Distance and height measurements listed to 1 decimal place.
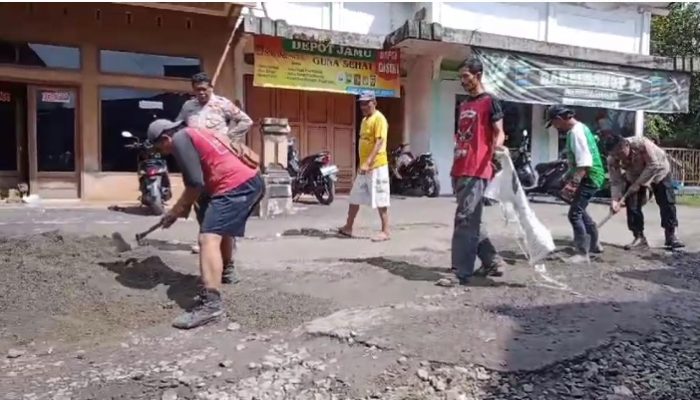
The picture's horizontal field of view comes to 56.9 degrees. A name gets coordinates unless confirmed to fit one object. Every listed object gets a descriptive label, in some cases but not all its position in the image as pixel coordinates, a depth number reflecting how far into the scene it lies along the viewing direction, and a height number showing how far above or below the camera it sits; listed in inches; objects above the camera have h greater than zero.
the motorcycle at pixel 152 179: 366.6 -10.2
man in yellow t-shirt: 273.3 +0.7
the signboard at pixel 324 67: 477.7 +75.3
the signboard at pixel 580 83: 513.3 +72.7
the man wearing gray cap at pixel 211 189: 161.3 -6.8
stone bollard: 359.6 -3.3
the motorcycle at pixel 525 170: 514.0 -2.2
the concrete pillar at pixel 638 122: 634.8 +46.0
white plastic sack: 203.8 -14.1
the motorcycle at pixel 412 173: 523.8 -6.0
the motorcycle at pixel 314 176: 441.4 -8.1
